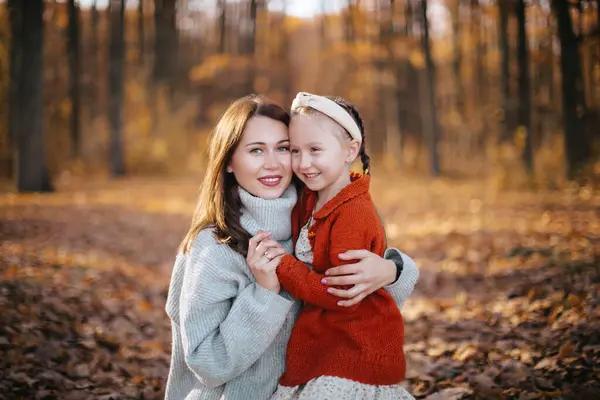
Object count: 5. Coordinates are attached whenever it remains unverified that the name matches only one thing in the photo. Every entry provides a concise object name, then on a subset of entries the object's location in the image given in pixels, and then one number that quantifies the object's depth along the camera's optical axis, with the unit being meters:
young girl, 2.27
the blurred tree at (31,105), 11.88
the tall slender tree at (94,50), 24.21
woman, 2.32
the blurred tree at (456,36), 24.78
